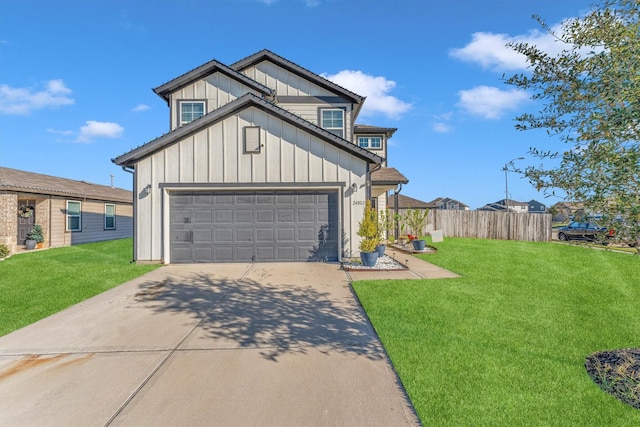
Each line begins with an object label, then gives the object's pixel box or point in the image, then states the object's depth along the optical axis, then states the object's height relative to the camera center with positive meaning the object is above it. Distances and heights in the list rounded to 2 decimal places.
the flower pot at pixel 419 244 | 12.94 -1.19
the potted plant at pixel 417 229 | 12.96 -0.58
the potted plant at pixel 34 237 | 14.69 -1.00
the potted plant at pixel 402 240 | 15.44 -1.23
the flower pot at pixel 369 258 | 9.22 -1.27
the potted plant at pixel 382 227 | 10.20 -0.41
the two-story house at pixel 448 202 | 65.62 +3.03
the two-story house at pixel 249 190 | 10.09 +0.91
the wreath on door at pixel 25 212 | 15.14 +0.26
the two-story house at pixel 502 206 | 67.56 +2.35
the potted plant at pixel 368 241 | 9.27 -0.77
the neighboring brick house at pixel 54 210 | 13.80 +0.39
